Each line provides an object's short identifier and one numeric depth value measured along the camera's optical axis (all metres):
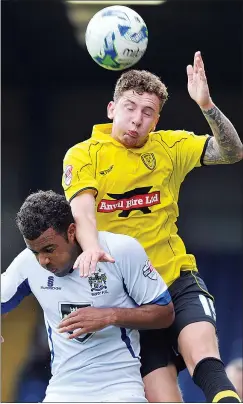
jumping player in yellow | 10.82
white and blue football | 11.46
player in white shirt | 10.12
